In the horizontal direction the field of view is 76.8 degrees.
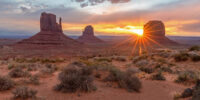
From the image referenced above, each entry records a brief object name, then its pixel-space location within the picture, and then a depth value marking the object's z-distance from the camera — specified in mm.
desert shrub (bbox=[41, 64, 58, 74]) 9998
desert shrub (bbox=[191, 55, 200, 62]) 15070
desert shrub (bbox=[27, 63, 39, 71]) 11038
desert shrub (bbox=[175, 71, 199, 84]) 8156
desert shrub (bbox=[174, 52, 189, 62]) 16116
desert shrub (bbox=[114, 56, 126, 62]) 20875
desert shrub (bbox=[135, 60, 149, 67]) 15106
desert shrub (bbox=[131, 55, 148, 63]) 18712
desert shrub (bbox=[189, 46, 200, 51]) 23781
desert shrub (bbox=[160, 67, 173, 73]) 11344
